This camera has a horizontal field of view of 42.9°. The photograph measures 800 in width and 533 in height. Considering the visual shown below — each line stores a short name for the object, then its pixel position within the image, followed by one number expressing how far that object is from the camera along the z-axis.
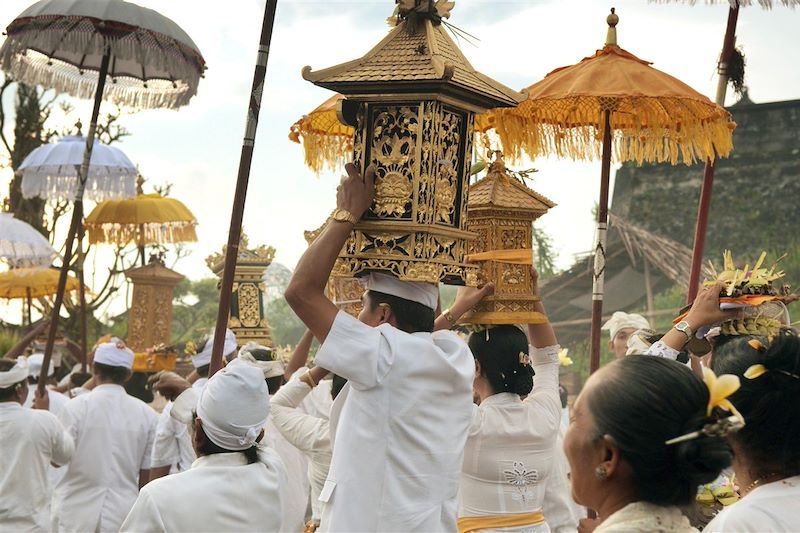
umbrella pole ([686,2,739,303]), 5.82
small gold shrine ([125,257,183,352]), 12.46
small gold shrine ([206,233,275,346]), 9.62
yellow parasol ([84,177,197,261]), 12.99
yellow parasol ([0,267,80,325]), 13.17
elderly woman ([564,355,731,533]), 2.32
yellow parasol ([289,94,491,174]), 5.14
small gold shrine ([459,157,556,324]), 4.89
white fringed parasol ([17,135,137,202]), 12.48
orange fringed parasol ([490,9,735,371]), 5.43
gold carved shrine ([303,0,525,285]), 3.82
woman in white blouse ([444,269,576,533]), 4.87
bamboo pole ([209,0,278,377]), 4.43
